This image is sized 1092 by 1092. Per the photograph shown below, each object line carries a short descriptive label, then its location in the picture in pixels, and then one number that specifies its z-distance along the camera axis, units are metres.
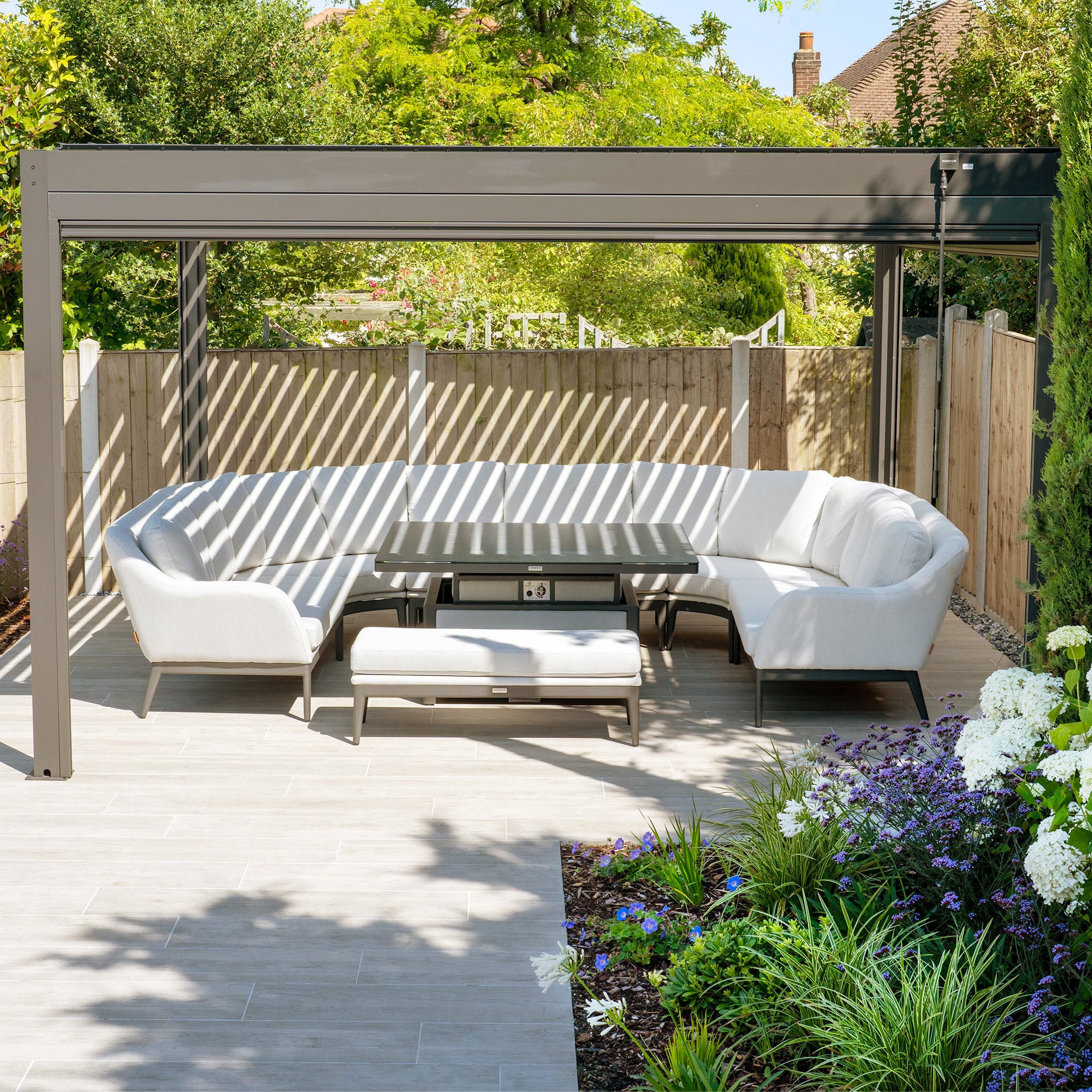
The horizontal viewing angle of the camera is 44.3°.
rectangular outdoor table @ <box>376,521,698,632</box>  7.05
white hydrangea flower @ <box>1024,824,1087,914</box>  3.28
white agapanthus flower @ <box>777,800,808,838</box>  4.28
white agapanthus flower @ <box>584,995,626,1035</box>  3.60
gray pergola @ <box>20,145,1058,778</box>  5.58
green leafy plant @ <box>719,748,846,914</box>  4.18
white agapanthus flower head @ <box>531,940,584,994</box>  3.98
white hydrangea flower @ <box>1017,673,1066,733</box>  3.84
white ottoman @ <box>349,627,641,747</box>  6.28
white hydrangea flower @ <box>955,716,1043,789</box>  3.66
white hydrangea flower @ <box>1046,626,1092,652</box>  3.71
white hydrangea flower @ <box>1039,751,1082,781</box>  3.36
